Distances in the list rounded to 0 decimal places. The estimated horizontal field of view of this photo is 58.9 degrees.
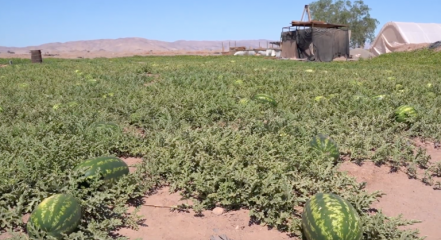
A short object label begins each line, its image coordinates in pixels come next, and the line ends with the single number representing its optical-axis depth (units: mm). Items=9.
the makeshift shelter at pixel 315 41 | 26484
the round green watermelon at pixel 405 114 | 5566
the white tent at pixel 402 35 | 29922
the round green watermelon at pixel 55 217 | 2801
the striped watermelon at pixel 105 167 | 3500
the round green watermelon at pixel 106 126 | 4848
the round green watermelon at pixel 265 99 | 6492
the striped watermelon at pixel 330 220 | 2686
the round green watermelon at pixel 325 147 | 4207
